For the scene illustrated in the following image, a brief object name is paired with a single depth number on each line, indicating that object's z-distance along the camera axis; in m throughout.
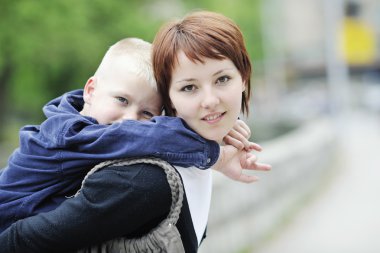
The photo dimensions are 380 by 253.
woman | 1.86
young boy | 1.90
